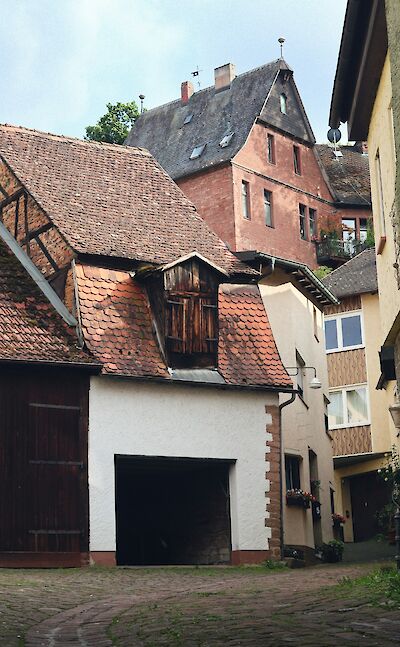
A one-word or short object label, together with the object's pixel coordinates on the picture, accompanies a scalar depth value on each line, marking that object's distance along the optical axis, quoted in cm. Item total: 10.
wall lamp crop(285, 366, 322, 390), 2849
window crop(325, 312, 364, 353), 4381
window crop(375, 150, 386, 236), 1773
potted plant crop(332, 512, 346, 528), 3488
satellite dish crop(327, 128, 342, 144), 6481
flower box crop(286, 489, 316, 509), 2909
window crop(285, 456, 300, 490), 3030
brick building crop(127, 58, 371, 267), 5456
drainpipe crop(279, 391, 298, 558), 2639
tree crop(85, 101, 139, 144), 6562
